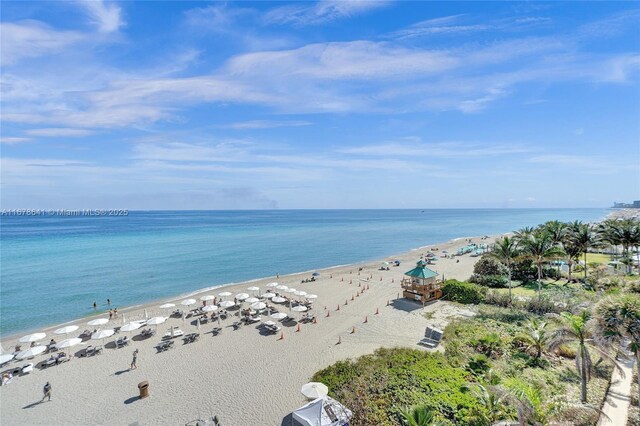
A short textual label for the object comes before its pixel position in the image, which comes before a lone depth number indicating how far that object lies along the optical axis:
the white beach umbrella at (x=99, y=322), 26.61
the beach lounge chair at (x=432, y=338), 20.19
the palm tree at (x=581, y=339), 13.19
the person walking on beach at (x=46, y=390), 16.70
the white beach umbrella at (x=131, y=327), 23.95
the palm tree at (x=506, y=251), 28.50
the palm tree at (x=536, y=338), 17.38
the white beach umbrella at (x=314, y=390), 13.71
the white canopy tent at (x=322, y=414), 11.84
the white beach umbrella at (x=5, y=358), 19.95
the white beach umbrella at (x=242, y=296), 31.65
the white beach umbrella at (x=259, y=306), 28.40
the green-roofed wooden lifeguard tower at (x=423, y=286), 29.72
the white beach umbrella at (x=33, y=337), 22.39
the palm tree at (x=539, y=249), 28.78
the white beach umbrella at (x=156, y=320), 25.66
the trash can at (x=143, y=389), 16.39
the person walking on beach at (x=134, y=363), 19.67
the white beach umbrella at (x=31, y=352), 20.68
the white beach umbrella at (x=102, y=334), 22.53
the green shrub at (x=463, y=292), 28.41
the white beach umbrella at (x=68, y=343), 21.41
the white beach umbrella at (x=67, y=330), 24.56
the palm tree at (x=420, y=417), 10.35
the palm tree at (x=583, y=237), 34.09
